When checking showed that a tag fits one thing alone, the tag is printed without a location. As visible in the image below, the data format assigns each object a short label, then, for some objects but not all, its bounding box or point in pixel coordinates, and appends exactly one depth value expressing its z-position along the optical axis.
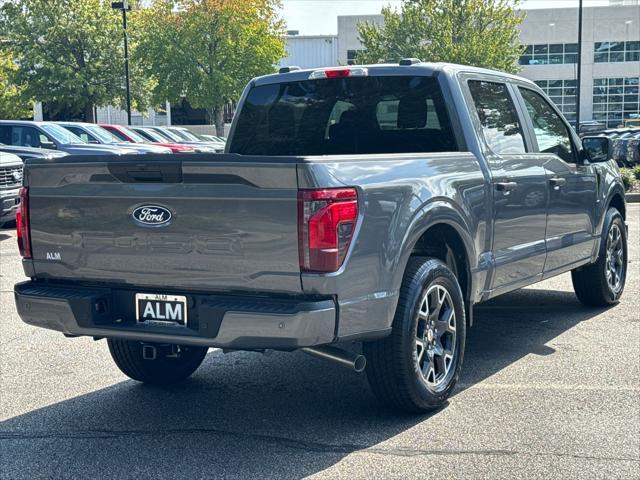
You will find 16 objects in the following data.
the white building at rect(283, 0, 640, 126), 72.31
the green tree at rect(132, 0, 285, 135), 48.59
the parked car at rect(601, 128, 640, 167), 26.14
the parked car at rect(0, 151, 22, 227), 13.38
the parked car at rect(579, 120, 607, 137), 55.99
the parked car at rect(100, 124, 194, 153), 26.01
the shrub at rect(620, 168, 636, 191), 20.69
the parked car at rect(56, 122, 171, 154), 20.59
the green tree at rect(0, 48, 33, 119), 41.64
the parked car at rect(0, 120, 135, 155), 17.80
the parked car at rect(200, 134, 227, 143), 35.17
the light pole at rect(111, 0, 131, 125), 36.47
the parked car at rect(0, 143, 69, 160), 16.12
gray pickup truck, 4.19
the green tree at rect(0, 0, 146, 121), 45.47
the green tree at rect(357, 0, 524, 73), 49.38
